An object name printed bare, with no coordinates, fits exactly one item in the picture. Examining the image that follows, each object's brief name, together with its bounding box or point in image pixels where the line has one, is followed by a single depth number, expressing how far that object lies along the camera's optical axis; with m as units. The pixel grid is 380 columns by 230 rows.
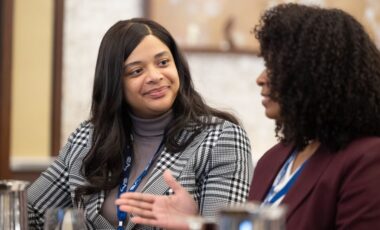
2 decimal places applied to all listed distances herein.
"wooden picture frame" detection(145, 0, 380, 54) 4.29
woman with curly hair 2.70
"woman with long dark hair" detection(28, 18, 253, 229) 3.18
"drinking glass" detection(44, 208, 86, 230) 2.69
